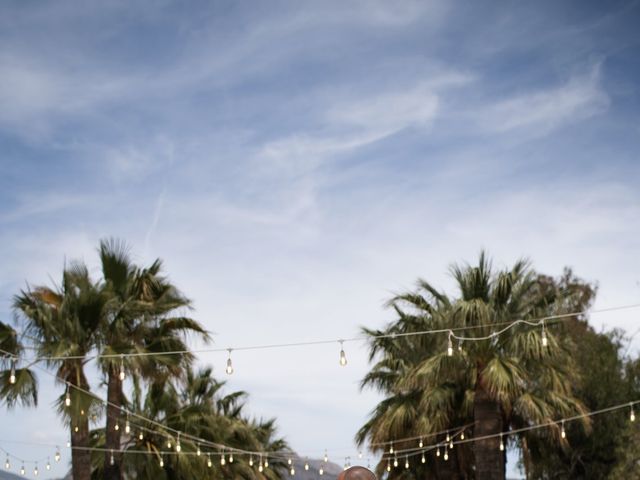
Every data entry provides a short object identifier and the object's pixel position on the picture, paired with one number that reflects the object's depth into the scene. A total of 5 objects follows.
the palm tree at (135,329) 17.08
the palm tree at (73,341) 15.90
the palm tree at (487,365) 18.12
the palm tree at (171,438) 19.22
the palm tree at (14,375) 15.49
